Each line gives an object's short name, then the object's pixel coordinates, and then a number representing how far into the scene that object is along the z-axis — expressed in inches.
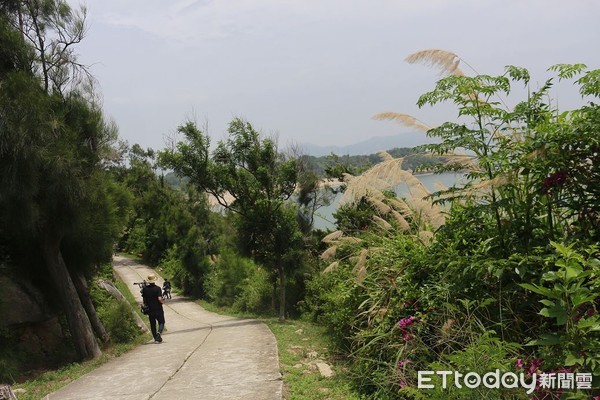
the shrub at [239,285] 775.7
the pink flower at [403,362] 168.1
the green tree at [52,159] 319.0
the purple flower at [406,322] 179.8
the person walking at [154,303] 408.8
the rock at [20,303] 393.4
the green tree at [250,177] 602.9
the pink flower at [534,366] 128.5
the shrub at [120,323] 443.2
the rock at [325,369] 234.6
